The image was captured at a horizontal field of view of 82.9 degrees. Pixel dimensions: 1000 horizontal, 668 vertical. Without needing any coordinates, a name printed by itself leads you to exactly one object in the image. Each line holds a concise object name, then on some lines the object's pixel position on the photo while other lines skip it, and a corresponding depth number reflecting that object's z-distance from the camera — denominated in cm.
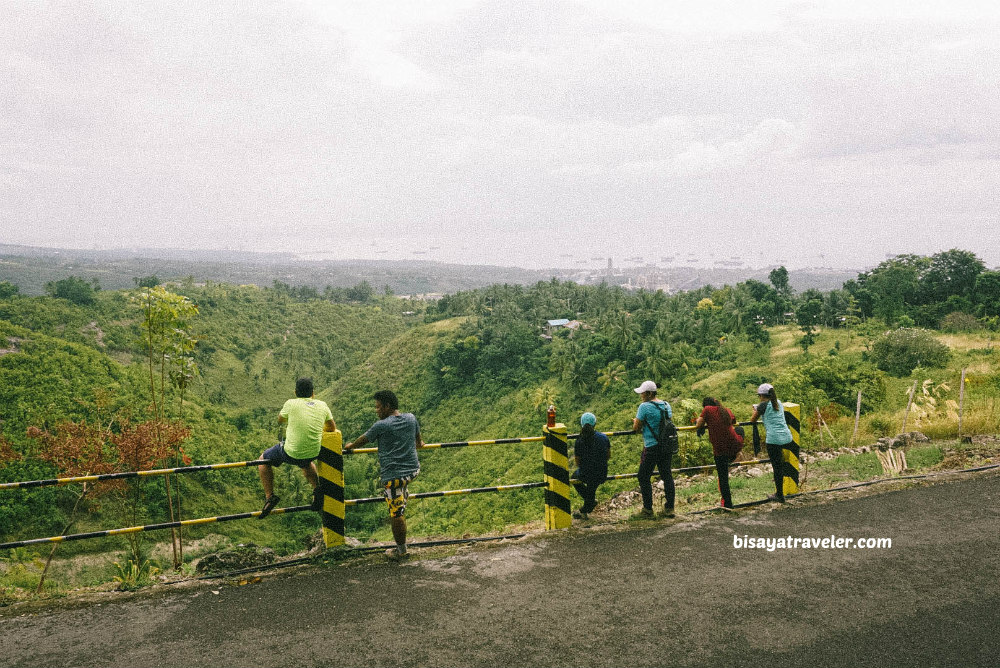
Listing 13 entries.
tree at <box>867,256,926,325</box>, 4594
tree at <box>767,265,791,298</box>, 6216
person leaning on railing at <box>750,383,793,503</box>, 663
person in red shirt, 650
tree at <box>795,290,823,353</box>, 4253
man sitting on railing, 515
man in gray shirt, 519
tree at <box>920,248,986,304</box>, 4656
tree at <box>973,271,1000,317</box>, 4131
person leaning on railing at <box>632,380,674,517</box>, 618
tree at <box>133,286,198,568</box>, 792
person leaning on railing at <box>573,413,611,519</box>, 642
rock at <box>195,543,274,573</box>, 530
